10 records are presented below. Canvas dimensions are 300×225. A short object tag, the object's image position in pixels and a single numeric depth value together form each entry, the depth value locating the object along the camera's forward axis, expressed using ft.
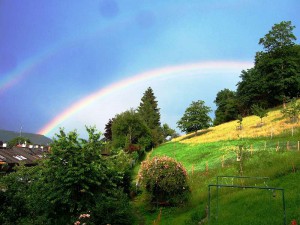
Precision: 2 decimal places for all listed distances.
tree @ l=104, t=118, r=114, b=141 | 322.79
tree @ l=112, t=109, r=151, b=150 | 247.50
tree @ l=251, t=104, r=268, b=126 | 183.42
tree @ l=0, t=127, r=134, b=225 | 49.78
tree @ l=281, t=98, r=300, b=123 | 151.33
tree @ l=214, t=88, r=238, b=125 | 326.65
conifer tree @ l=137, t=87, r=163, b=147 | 347.01
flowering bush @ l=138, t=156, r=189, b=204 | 71.00
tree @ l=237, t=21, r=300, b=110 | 234.17
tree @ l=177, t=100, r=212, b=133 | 244.83
